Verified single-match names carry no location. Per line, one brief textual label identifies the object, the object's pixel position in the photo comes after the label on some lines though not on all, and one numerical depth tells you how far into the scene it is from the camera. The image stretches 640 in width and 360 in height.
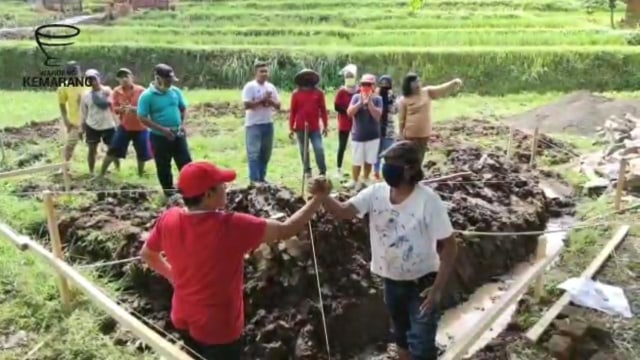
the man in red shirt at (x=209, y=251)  3.18
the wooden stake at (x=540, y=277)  5.83
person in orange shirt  8.48
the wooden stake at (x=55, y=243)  5.03
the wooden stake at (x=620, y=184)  7.50
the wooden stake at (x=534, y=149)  10.58
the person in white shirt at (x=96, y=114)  8.66
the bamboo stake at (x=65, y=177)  7.84
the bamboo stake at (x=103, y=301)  3.21
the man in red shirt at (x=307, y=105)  7.93
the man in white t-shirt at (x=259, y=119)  7.84
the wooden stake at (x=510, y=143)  11.03
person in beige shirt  7.51
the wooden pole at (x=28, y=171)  7.62
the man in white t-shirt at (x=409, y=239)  3.61
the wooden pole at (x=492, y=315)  4.06
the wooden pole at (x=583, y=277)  5.11
